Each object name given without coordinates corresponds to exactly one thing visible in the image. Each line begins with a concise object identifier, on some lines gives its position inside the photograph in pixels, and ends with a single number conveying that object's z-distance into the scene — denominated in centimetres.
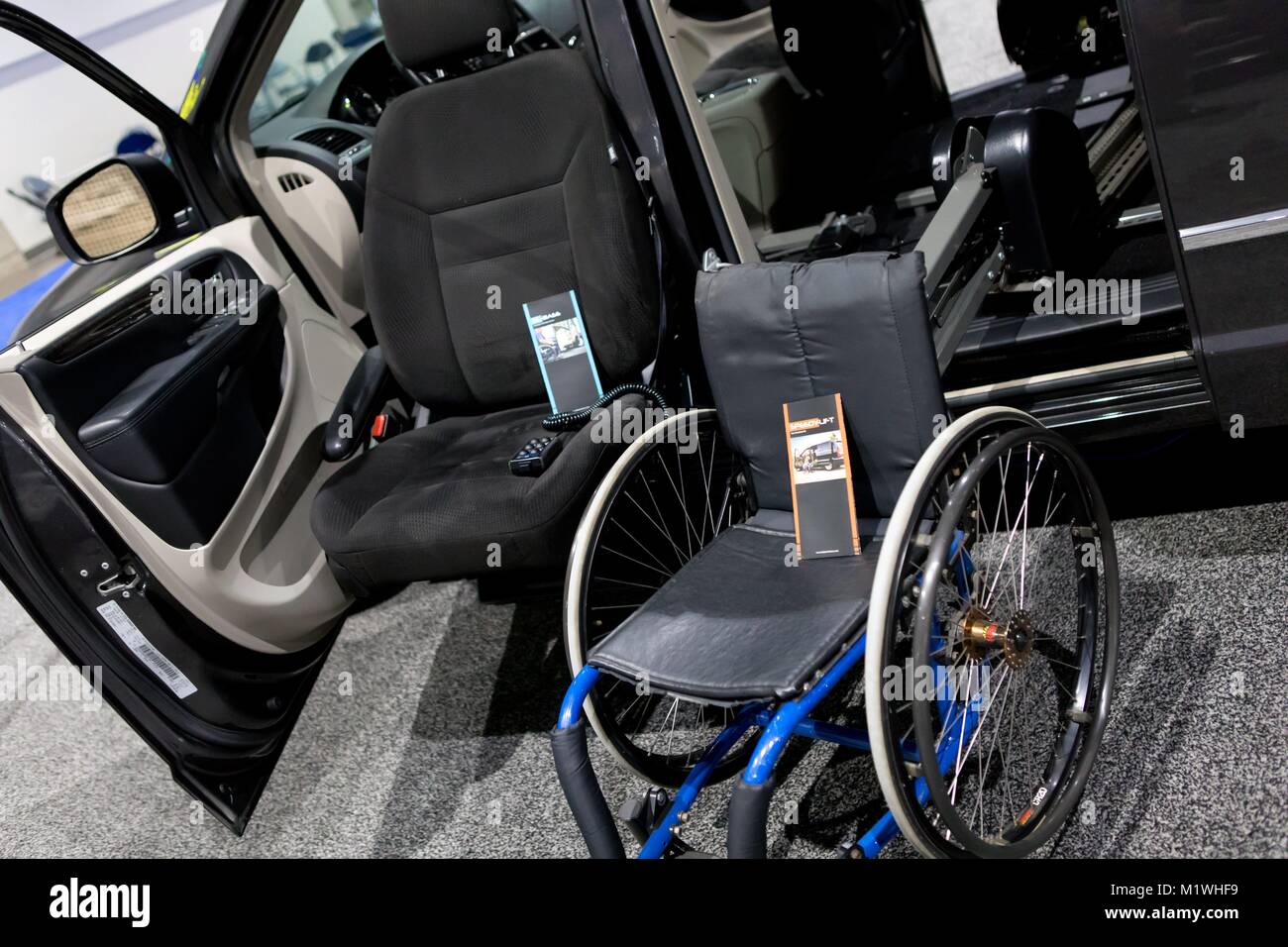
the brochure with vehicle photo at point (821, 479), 190
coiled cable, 239
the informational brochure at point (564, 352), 258
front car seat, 224
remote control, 226
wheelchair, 158
